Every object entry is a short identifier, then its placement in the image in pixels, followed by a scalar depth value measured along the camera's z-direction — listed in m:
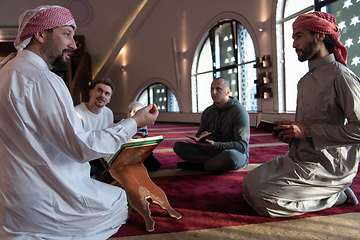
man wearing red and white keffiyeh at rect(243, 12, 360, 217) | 1.80
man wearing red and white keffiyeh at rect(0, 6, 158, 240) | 1.23
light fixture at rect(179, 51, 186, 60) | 11.23
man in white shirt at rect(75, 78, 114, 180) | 2.97
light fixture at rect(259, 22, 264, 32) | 7.39
